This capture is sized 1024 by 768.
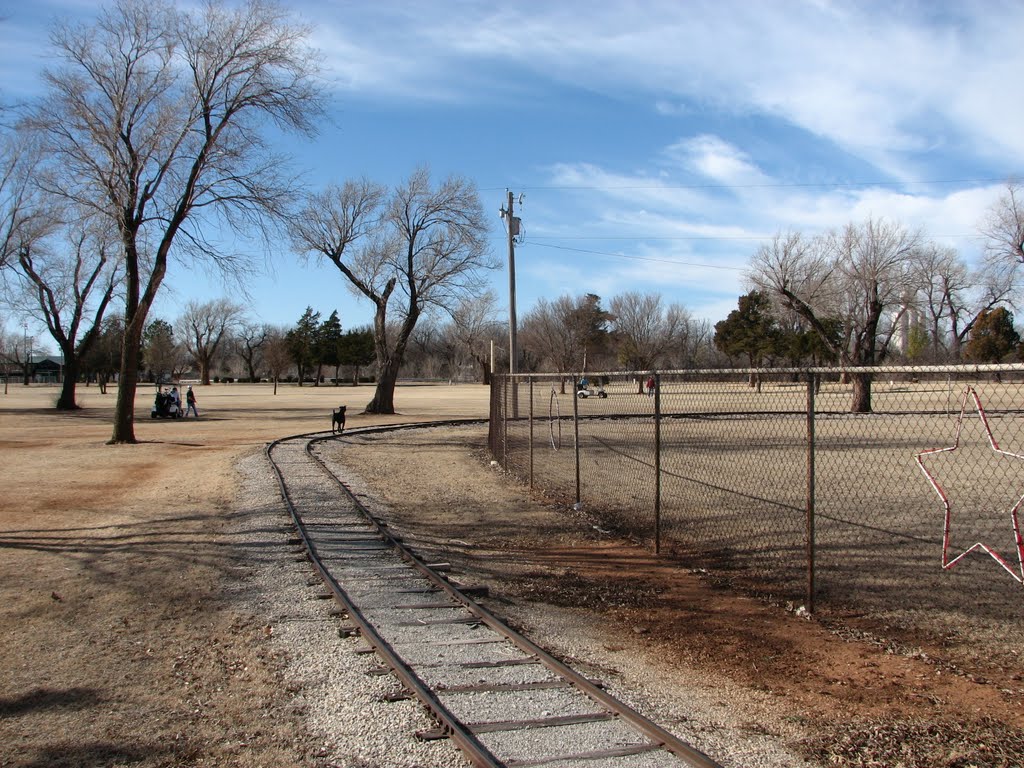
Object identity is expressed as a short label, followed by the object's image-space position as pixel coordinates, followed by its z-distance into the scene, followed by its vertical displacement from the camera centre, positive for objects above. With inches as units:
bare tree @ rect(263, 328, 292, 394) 4340.6 +69.1
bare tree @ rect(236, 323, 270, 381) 5738.2 +166.9
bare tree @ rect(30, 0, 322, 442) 869.8 +228.8
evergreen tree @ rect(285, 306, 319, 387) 4906.5 +157.2
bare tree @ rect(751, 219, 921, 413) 1657.2 +159.6
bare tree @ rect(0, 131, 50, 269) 1523.1 +256.7
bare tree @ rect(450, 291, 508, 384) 4485.2 +184.8
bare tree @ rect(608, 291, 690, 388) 3513.8 +170.5
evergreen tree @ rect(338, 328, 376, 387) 5022.1 +107.6
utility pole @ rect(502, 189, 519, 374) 1195.6 +145.5
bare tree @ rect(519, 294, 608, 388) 3186.5 +126.6
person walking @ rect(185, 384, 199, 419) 1615.4 -62.6
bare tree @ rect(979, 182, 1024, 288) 1763.0 +259.9
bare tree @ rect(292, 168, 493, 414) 1555.1 +207.6
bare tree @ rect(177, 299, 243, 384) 5359.3 +270.6
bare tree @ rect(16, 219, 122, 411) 1710.1 +138.6
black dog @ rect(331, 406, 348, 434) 1065.5 -65.3
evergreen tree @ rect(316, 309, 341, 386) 5000.2 +148.8
